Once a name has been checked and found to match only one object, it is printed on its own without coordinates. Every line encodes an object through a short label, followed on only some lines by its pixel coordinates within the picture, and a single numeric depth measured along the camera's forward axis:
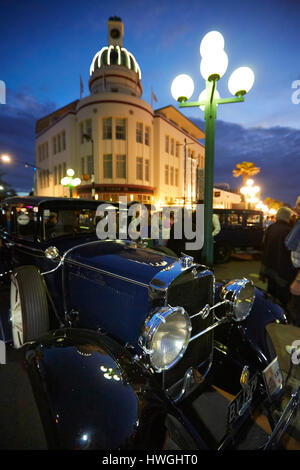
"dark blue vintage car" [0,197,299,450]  1.25
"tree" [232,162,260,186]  32.59
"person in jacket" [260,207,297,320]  4.11
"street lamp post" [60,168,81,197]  13.01
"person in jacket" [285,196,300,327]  3.34
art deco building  22.25
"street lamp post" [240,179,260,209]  18.77
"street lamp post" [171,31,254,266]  3.88
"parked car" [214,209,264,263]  9.03
